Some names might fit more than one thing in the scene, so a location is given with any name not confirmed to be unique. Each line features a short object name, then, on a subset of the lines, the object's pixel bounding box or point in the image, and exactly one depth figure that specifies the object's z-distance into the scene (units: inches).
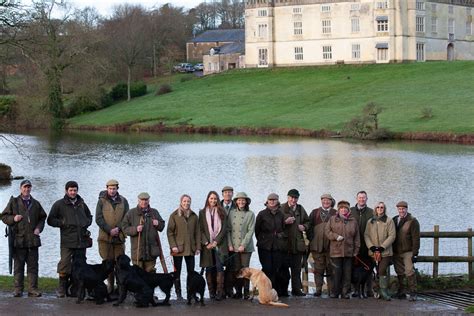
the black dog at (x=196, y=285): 694.9
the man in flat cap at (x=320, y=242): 751.1
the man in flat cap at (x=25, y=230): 721.0
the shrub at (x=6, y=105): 3603.3
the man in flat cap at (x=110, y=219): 730.2
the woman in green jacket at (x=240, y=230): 729.6
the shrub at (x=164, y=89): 4397.1
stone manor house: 4471.0
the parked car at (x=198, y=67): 5552.7
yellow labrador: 698.8
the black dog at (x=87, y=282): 690.8
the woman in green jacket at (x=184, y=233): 725.3
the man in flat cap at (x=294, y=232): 748.6
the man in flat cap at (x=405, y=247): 743.1
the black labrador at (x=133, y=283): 683.4
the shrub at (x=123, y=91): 4375.0
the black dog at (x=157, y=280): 694.5
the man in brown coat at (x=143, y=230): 716.0
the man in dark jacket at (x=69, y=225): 727.1
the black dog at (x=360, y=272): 744.3
